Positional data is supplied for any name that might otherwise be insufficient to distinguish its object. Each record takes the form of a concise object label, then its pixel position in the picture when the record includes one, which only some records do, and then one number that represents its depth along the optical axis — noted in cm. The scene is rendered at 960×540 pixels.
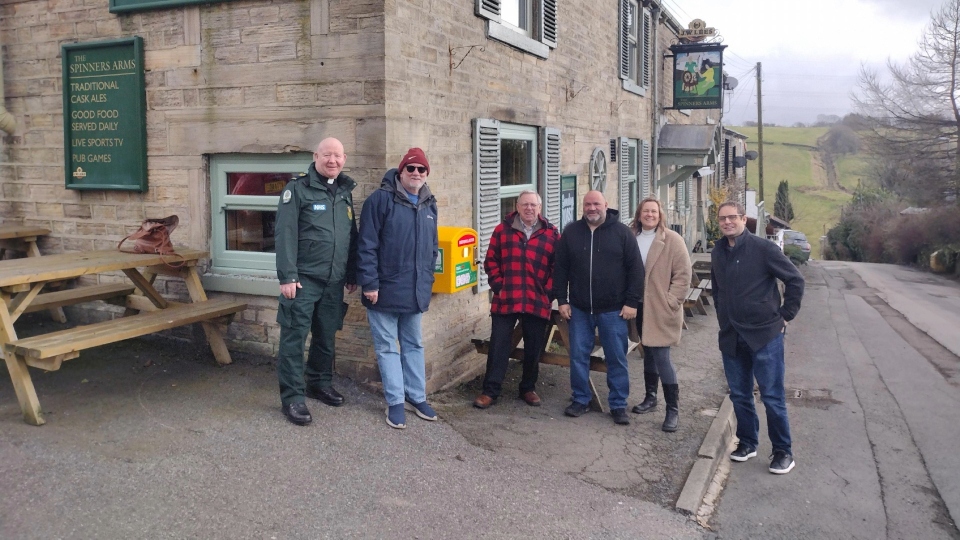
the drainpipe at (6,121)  754
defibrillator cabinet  646
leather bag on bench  639
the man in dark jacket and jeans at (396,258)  560
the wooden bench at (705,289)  1368
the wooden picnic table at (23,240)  751
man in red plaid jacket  656
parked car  3252
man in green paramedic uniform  536
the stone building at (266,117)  623
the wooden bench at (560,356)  685
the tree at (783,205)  5591
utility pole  4108
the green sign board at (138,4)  677
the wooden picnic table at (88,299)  515
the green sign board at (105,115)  707
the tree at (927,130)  3288
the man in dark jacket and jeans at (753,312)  556
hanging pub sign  1798
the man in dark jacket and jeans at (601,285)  621
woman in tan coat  621
